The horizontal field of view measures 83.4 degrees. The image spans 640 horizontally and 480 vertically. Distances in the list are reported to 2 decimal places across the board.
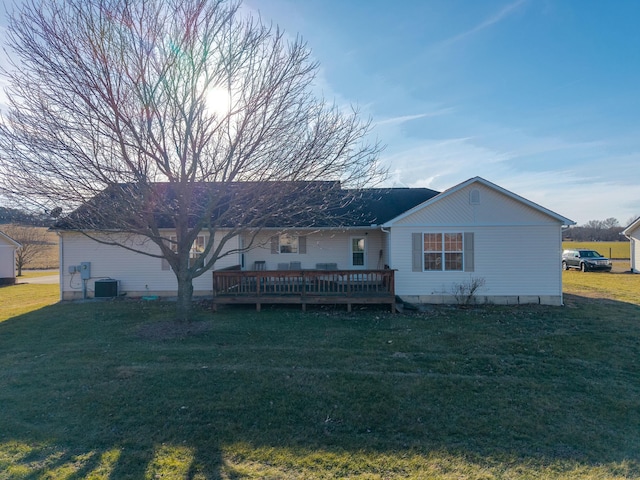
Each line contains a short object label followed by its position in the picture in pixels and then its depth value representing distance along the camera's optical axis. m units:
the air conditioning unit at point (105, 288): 13.28
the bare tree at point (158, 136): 7.39
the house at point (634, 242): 23.61
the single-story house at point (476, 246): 11.80
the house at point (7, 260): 21.56
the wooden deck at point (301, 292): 10.86
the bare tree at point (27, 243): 25.59
